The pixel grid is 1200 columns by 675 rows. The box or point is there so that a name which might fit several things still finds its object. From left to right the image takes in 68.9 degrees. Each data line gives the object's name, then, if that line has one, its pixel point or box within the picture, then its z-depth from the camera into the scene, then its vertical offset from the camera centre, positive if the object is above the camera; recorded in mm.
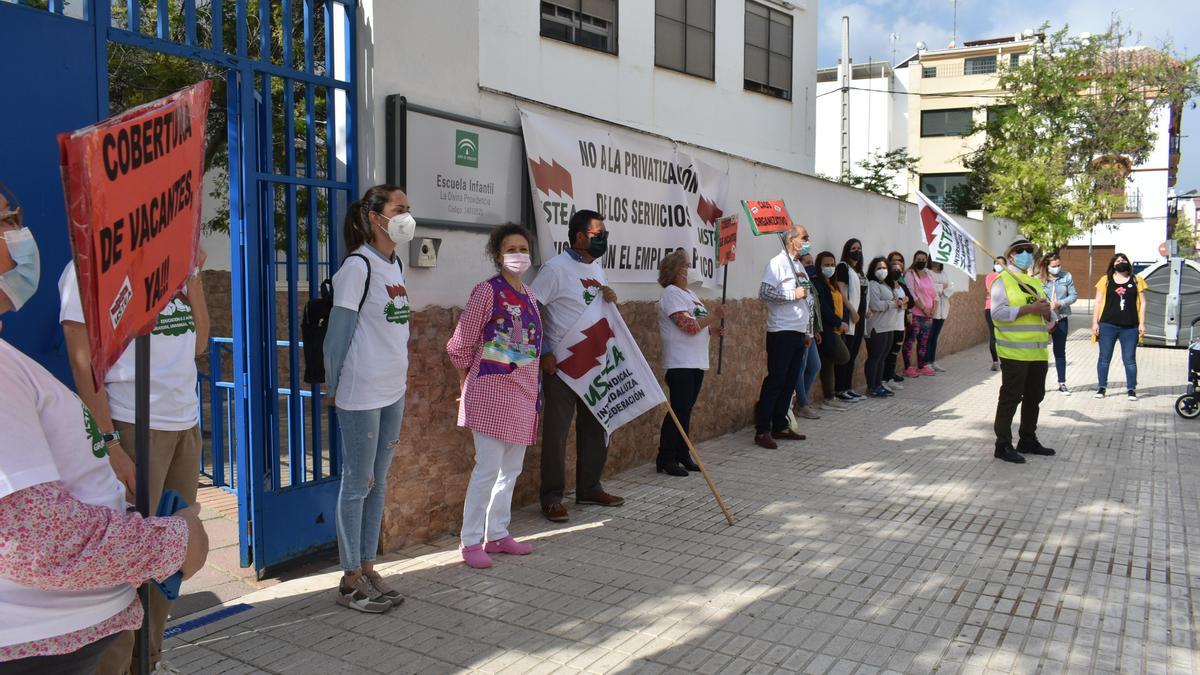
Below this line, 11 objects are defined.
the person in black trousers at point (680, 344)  6840 -372
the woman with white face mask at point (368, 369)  4031 -347
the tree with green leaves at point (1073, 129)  21672 +4395
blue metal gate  3641 +559
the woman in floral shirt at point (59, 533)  1569 -454
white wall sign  5016 +761
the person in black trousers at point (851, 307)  10219 -123
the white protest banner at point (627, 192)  6082 +830
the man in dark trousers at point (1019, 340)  7352 -356
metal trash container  17984 -33
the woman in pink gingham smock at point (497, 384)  4836 -493
